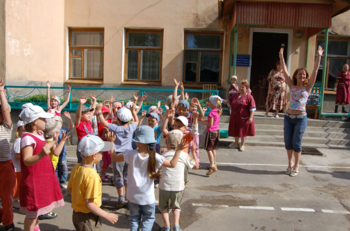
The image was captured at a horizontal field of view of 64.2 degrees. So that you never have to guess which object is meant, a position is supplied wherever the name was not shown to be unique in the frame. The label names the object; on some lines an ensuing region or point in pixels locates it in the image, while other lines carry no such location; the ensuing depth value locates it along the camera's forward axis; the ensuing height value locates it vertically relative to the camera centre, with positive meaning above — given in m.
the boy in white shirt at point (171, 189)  3.20 -1.16
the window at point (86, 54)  11.25 +1.29
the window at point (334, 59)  10.92 +1.41
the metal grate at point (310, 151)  7.01 -1.45
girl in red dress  2.81 -0.96
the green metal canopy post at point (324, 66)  8.81 +0.91
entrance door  10.62 +1.25
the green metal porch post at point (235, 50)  8.66 +1.29
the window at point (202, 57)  10.95 +1.30
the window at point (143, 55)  11.09 +1.31
